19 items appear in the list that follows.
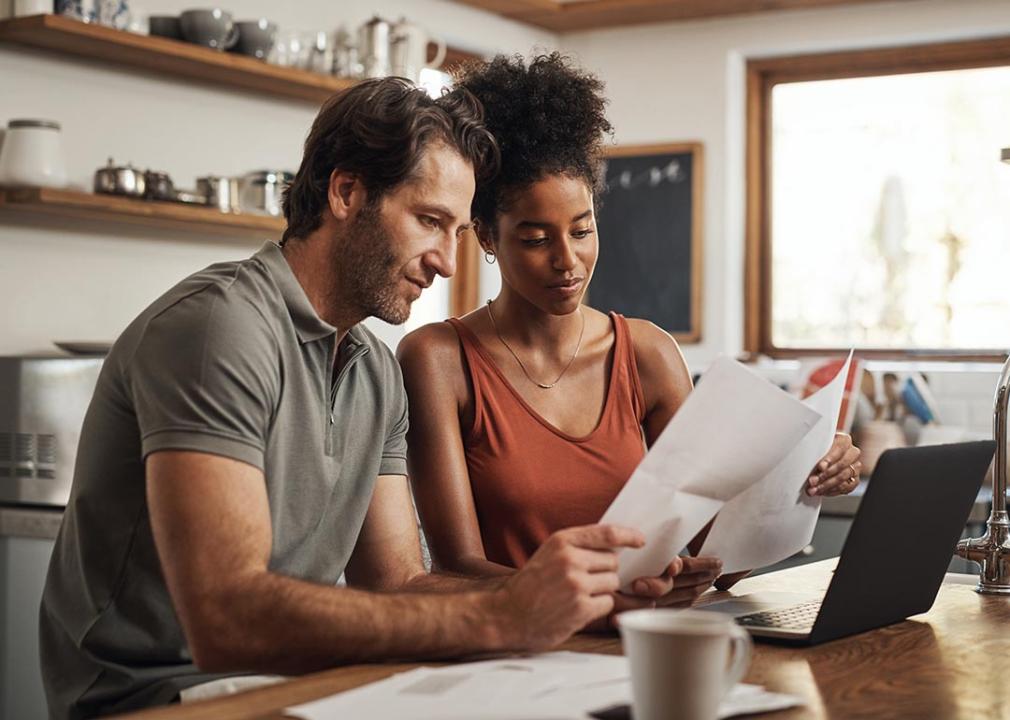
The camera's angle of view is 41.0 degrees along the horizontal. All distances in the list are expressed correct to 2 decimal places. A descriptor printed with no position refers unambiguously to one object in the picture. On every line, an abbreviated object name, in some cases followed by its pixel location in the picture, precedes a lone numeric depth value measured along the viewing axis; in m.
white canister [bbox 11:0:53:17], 3.39
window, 4.96
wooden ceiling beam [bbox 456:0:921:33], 5.03
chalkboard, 5.30
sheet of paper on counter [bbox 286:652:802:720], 1.10
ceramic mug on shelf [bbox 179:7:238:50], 3.78
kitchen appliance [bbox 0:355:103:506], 3.10
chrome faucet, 1.95
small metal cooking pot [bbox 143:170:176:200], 3.65
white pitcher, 4.36
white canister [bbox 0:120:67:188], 3.34
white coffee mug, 0.97
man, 1.33
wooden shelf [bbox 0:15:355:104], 3.40
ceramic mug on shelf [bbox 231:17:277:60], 3.93
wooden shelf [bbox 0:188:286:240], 3.38
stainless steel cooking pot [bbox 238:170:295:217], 3.96
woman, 1.89
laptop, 1.46
